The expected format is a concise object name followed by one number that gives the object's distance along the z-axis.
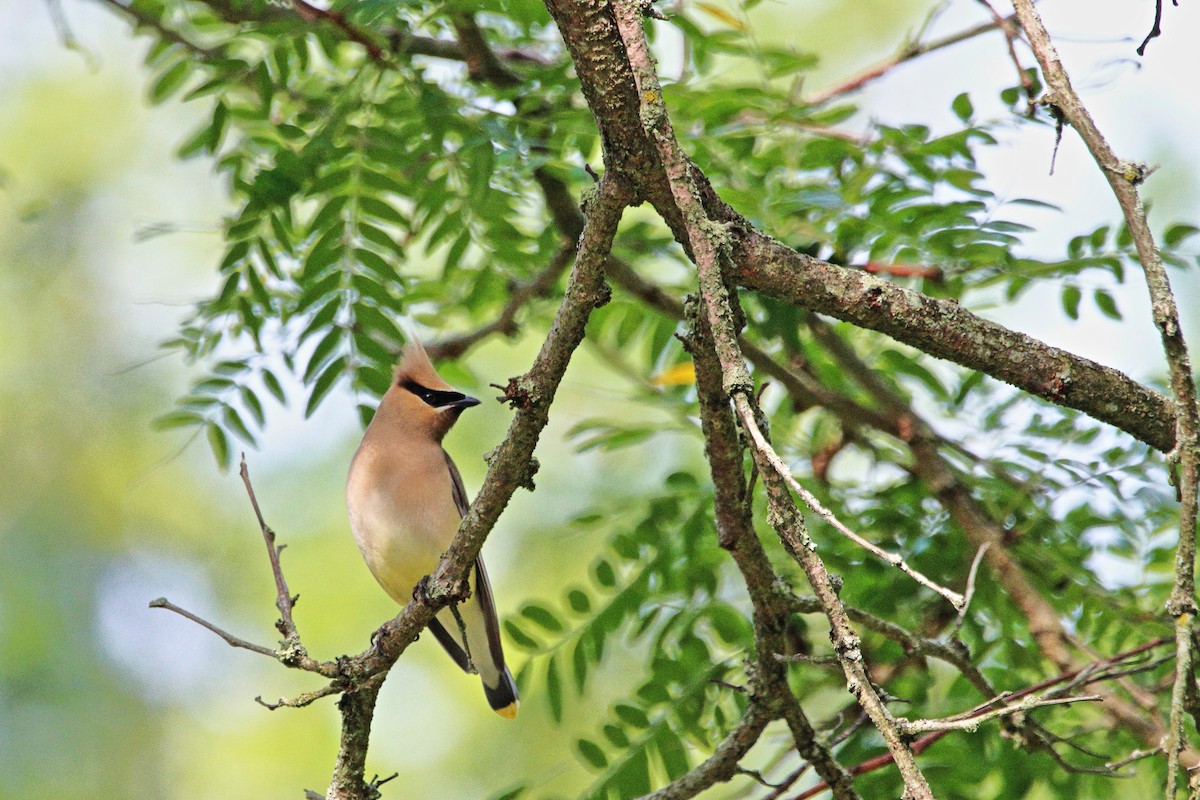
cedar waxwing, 10.99
